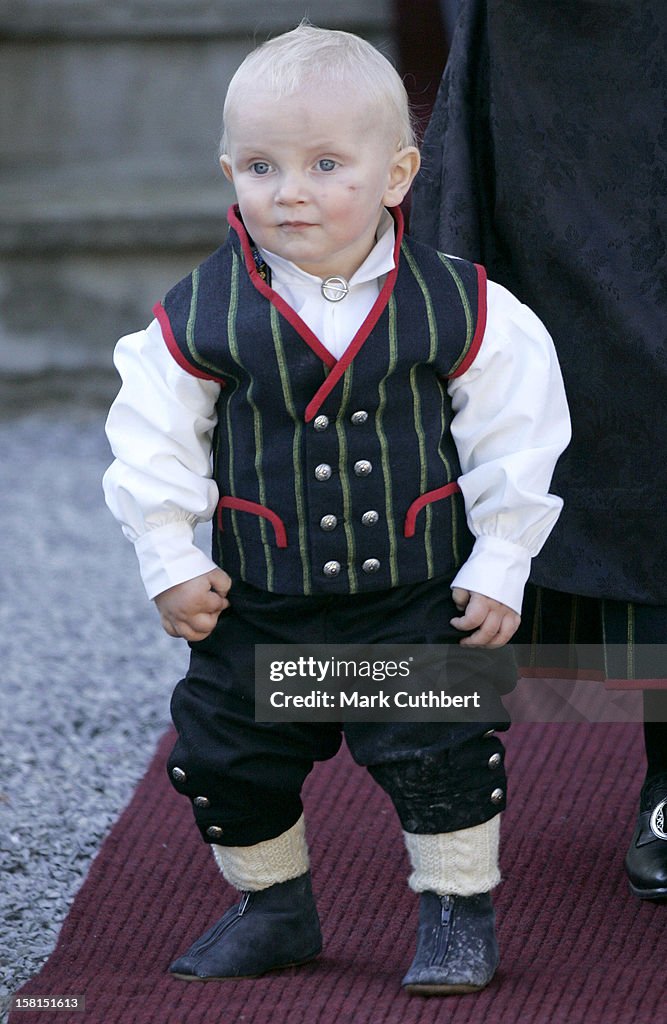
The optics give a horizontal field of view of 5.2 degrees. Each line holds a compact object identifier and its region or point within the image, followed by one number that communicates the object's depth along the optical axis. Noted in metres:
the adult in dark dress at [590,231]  5.47
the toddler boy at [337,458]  5.30
